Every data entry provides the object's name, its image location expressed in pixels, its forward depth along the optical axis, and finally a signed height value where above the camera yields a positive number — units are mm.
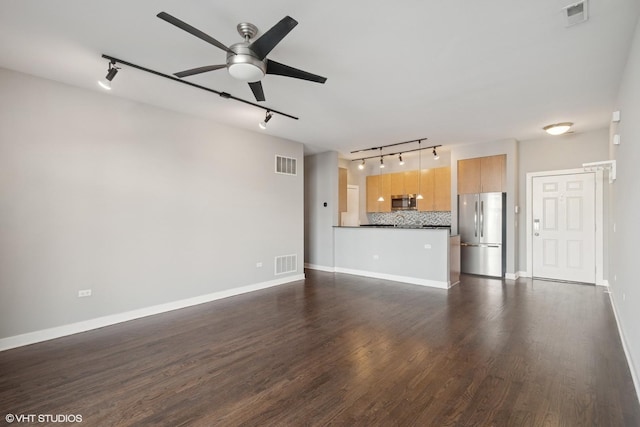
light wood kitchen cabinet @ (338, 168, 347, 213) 7730 +640
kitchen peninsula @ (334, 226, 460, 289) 5637 -845
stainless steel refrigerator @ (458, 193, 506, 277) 6340 -417
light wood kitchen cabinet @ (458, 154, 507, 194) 6309 +861
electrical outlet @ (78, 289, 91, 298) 3598 -966
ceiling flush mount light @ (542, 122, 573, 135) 5086 +1498
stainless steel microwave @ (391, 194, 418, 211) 8227 +324
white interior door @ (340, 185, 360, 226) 8852 +203
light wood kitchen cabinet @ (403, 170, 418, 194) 8156 +879
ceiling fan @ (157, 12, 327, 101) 2082 +1279
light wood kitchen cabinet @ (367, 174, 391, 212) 8741 +658
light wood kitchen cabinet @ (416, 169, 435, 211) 7805 +648
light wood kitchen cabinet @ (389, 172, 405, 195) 8438 +883
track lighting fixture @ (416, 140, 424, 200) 7991 +1061
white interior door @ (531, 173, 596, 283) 5715 -264
